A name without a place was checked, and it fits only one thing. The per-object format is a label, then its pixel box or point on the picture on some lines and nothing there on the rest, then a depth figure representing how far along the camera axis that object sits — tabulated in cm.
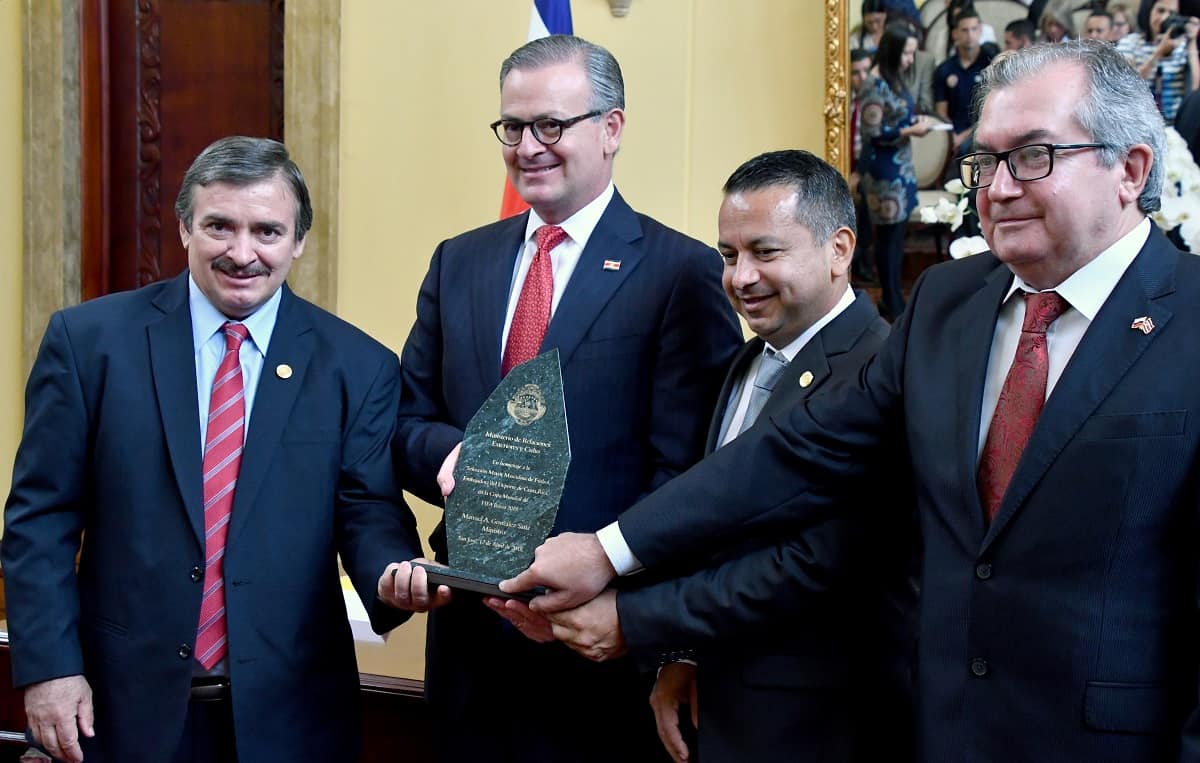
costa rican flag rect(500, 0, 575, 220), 451
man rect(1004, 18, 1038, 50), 410
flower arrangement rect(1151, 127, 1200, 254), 308
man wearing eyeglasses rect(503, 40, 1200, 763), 167
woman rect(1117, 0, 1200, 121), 387
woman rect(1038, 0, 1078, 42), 404
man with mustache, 236
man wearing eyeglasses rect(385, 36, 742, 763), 262
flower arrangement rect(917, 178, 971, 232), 316
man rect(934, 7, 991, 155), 418
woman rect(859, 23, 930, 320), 427
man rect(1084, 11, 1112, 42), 397
